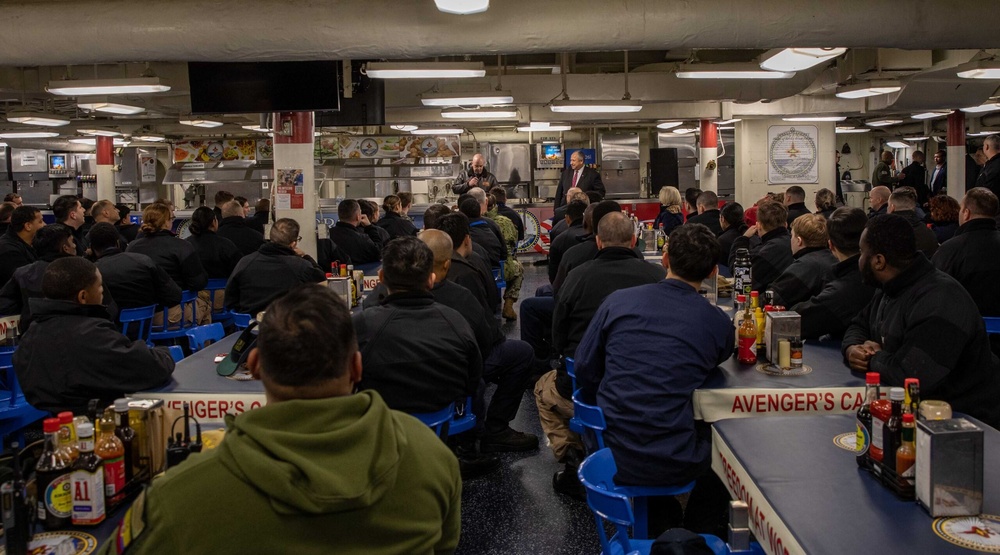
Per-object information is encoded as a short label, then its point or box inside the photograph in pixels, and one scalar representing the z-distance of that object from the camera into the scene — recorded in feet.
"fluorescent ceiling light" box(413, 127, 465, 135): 50.96
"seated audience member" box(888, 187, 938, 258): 24.52
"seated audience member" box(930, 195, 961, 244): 24.43
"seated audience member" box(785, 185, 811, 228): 28.96
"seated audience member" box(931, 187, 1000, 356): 18.67
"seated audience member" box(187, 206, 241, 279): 25.98
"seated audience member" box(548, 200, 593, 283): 25.14
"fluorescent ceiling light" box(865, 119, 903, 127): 60.01
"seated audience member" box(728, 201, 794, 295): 20.42
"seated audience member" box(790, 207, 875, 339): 14.34
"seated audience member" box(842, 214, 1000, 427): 10.59
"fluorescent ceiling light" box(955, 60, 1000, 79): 25.94
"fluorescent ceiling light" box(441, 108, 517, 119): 39.55
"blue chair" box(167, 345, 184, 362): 13.97
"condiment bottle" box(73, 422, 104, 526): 7.10
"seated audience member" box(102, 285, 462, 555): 4.81
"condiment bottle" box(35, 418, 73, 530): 7.06
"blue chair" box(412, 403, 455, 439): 12.12
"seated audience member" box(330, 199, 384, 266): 28.50
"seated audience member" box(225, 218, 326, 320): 19.65
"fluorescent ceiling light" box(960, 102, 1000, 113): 47.09
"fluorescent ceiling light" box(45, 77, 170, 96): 26.17
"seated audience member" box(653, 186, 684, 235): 35.06
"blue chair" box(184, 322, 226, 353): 15.16
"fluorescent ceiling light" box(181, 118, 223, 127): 44.78
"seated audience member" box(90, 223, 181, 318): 19.60
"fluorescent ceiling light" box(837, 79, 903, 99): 30.76
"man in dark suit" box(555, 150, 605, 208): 40.29
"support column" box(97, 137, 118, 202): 59.88
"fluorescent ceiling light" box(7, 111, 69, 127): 38.09
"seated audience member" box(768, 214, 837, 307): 16.11
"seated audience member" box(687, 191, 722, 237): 30.48
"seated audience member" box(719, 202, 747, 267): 26.12
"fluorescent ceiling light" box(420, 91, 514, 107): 30.17
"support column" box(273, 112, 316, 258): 29.25
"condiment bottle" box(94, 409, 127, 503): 7.47
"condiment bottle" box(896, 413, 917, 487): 7.39
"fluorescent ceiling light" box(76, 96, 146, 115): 34.06
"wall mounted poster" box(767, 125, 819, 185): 55.77
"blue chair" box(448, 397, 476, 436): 13.26
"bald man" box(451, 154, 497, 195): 39.19
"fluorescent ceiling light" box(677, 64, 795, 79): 26.78
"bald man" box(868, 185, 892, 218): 29.73
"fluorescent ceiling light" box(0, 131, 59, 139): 54.80
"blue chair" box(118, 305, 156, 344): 19.35
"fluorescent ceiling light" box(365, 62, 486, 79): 24.46
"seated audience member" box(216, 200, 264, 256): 28.68
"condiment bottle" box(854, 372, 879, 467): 8.39
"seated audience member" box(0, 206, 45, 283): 22.09
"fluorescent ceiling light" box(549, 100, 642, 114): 34.42
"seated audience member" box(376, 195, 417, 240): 33.91
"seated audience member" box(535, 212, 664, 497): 14.84
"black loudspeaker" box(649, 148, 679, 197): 64.18
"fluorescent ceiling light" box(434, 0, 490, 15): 17.69
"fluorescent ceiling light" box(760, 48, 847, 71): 22.44
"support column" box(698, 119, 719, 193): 52.47
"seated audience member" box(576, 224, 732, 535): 10.13
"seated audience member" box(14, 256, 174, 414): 11.38
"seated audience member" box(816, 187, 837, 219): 30.30
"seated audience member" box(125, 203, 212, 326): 23.17
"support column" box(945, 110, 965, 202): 53.42
